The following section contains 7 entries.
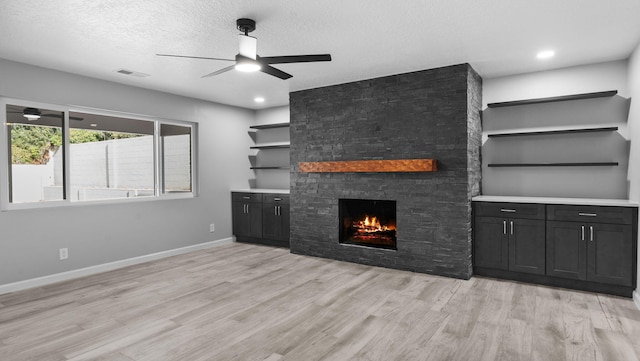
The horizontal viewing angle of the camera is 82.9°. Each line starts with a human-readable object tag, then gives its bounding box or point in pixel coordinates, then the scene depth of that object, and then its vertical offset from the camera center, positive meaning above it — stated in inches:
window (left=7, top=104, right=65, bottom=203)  155.1 +9.7
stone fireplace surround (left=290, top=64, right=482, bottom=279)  164.6 +10.2
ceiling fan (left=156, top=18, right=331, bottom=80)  114.1 +37.7
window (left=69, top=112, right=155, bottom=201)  178.1 +9.9
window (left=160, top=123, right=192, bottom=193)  217.6 +11.1
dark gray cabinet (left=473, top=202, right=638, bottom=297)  139.0 -29.2
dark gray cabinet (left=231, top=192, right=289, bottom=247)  232.7 -28.3
